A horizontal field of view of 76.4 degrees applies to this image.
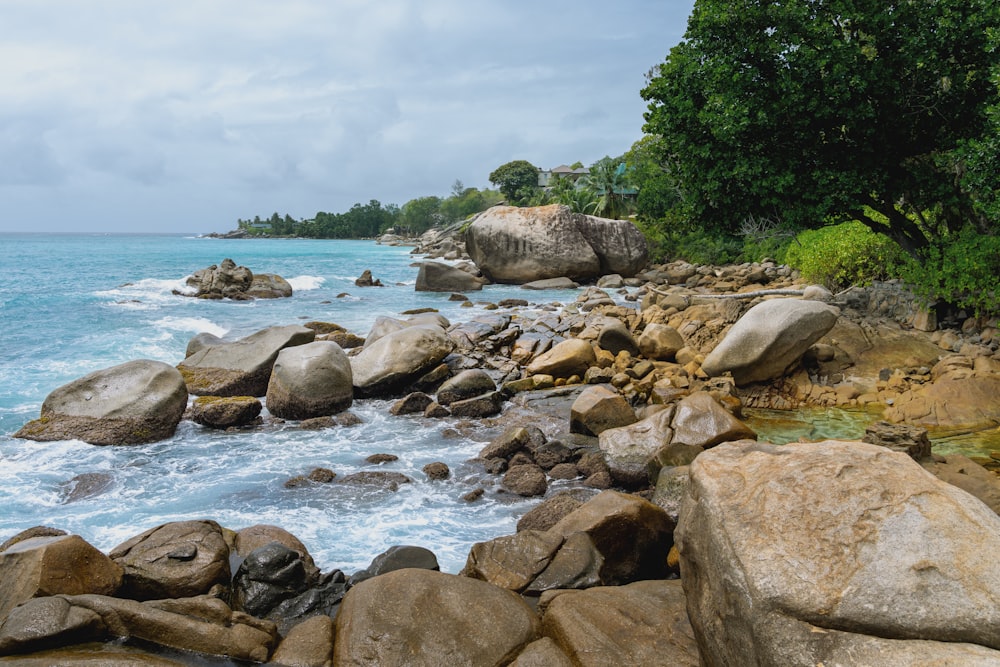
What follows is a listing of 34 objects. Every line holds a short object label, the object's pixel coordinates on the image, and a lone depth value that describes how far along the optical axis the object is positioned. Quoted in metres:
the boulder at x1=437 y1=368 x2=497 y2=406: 12.21
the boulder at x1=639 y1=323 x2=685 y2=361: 14.23
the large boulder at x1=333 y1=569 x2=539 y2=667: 4.18
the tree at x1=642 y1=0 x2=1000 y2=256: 12.39
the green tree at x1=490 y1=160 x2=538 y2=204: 81.56
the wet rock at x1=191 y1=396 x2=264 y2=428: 10.97
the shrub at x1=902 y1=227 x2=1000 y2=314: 12.06
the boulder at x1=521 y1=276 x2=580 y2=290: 30.72
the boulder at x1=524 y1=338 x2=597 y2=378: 13.32
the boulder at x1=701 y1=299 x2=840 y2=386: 11.45
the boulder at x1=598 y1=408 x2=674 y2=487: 8.31
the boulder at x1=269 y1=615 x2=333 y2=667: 4.30
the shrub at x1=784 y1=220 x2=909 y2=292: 15.77
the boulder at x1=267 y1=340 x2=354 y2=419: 11.44
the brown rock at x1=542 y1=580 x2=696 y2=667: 4.01
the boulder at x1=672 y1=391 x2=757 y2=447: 8.27
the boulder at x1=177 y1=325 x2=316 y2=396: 12.35
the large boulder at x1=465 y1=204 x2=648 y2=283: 31.03
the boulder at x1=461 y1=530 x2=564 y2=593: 5.45
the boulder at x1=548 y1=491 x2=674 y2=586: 5.59
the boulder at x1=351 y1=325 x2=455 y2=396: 12.70
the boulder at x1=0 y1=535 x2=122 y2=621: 4.55
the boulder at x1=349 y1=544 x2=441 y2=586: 5.90
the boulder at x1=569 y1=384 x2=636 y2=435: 10.00
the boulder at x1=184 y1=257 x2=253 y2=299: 29.41
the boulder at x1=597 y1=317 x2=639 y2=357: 14.88
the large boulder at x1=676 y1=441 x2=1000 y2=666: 2.96
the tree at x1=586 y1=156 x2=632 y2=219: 48.69
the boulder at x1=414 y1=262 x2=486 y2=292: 30.97
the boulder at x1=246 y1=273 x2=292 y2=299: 30.08
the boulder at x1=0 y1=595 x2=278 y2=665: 3.82
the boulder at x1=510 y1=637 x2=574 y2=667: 4.02
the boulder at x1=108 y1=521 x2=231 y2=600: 5.24
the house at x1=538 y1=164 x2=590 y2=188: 88.94
